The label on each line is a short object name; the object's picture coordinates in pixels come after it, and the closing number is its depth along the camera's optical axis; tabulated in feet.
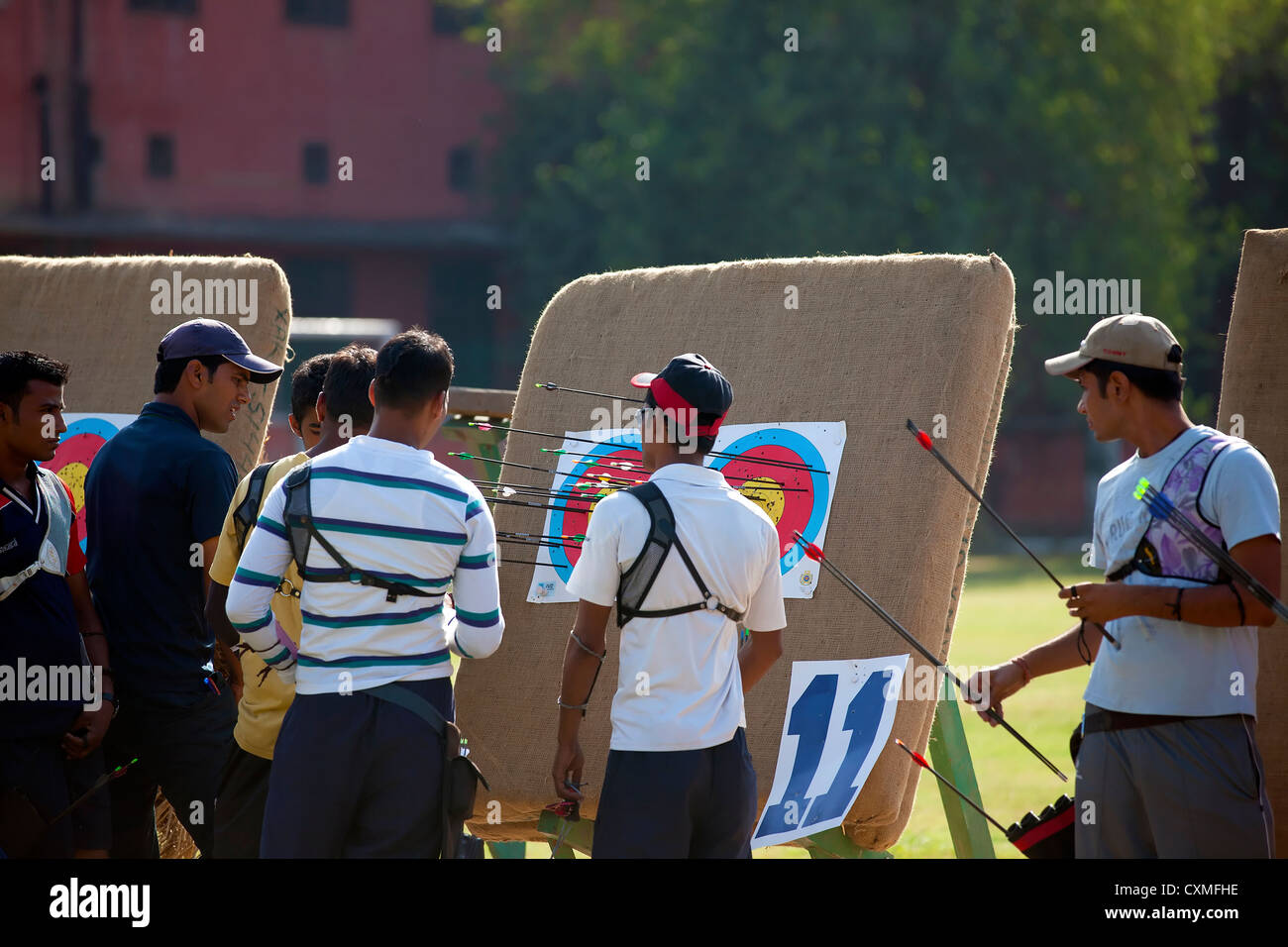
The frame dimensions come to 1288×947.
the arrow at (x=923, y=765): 23.58
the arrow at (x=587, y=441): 27.53
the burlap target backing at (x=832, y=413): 25.71
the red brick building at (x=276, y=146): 152.46
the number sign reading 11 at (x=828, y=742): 24.86
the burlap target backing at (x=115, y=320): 33.27
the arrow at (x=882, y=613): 21.84
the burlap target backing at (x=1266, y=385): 25.82
